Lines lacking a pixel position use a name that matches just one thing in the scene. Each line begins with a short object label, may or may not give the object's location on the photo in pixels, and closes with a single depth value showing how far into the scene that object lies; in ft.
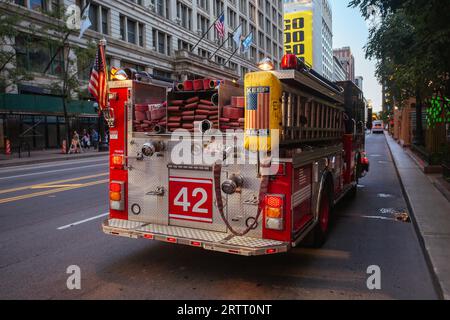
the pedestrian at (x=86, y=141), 119.44
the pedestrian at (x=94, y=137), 126.72
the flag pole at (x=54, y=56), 97.66
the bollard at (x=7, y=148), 92.79
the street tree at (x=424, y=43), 30.86
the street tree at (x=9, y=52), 80.64
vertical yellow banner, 408.67
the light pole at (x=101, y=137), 111.55
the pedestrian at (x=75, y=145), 102.01
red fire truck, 15.87
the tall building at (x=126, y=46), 100.27
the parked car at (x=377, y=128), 282.36
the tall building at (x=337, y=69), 566.77
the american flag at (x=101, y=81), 19.89
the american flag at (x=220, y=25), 120.66
